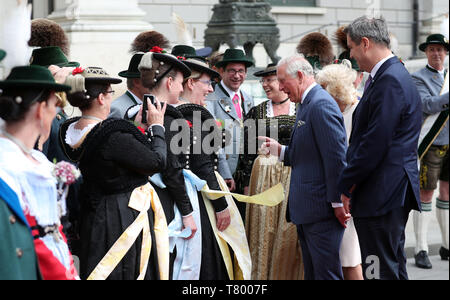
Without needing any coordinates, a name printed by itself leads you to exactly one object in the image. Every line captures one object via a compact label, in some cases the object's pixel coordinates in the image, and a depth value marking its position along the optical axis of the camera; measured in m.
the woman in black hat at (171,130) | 4.68
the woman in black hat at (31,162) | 2.96
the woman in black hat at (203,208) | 5.02
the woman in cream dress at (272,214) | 5.91
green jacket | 2.84
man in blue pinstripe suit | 4.71
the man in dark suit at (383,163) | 4.36
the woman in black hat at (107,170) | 4.14
